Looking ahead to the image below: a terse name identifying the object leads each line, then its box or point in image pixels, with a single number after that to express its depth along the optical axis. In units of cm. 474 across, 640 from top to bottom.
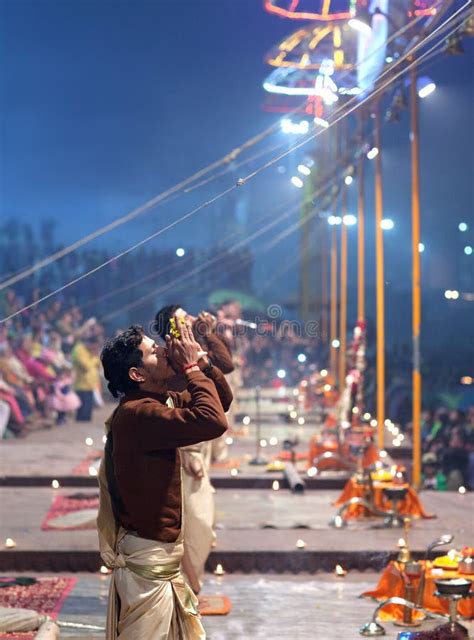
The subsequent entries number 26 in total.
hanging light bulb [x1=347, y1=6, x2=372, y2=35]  1329
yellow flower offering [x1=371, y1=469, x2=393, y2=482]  1202
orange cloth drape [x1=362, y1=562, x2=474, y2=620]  799
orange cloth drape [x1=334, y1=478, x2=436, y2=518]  1162
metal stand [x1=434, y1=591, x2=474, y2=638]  681
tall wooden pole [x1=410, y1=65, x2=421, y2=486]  1347
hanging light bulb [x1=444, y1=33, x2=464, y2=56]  1057
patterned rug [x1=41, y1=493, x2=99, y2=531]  1112
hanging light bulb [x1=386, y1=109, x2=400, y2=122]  1488
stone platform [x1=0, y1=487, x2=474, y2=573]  984
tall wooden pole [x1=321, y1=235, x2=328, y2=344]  2823
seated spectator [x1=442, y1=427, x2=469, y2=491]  1564
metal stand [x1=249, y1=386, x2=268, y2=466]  1617
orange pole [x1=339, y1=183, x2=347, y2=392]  2259
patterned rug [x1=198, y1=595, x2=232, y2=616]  822
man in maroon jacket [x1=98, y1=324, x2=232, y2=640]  501
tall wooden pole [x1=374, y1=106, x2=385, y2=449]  1619
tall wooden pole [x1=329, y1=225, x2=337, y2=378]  2568
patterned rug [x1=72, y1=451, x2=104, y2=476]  1483
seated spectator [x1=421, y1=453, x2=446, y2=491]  1543
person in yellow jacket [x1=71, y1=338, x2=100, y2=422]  2219
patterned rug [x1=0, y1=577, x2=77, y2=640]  829
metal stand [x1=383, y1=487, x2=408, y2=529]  1095
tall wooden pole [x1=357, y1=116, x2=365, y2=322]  1922
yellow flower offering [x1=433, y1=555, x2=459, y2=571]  827
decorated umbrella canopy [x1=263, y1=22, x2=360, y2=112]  1706
